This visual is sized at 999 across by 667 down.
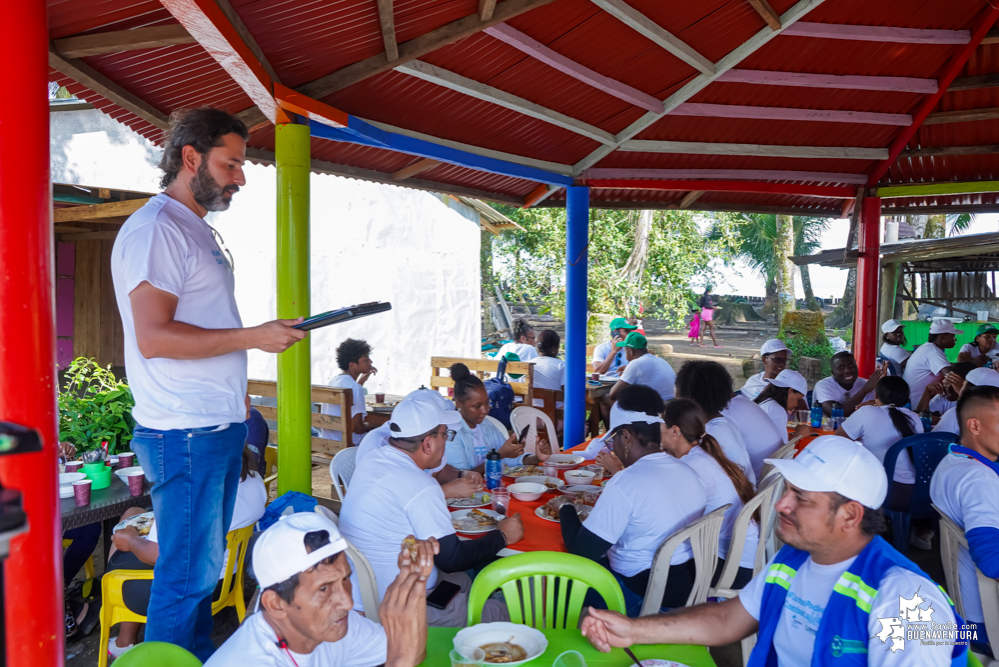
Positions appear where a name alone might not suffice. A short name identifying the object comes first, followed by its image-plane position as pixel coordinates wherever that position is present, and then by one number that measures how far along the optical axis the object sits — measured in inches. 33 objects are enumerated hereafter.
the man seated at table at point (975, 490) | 106.2
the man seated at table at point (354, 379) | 245.1
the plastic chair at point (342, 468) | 168.7
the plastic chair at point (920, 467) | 181.8
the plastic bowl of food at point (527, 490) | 146.2
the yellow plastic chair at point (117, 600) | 122.6
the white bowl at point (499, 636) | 78.6
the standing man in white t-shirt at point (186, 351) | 79.0
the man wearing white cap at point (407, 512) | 110.3
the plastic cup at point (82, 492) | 140.6
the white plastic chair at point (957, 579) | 111.8
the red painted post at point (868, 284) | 336.8
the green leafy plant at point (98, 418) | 174.7
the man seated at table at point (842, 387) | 264.2
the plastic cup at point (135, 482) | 150.3
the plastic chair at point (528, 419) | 233.9
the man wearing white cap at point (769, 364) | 250.4
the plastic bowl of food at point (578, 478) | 159.3
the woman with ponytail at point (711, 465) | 135.0
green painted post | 174.1
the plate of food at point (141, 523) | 132.2
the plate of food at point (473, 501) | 145.9
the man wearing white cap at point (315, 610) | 69.7
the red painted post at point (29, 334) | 55.0
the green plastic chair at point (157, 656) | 63.6
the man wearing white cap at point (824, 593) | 68.2
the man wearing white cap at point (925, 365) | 277.6
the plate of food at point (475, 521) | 127.6
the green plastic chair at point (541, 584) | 96.7
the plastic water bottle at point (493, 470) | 159.9
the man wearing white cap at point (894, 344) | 326.0
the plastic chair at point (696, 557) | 118.0
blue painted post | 291.9
